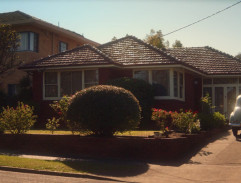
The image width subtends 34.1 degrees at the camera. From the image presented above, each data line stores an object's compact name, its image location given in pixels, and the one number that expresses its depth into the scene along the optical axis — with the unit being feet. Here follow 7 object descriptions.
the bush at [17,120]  47.93
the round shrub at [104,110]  41.52
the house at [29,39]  85.71
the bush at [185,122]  47.93
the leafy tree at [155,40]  162.30
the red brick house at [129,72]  68.64
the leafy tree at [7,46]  72.49
